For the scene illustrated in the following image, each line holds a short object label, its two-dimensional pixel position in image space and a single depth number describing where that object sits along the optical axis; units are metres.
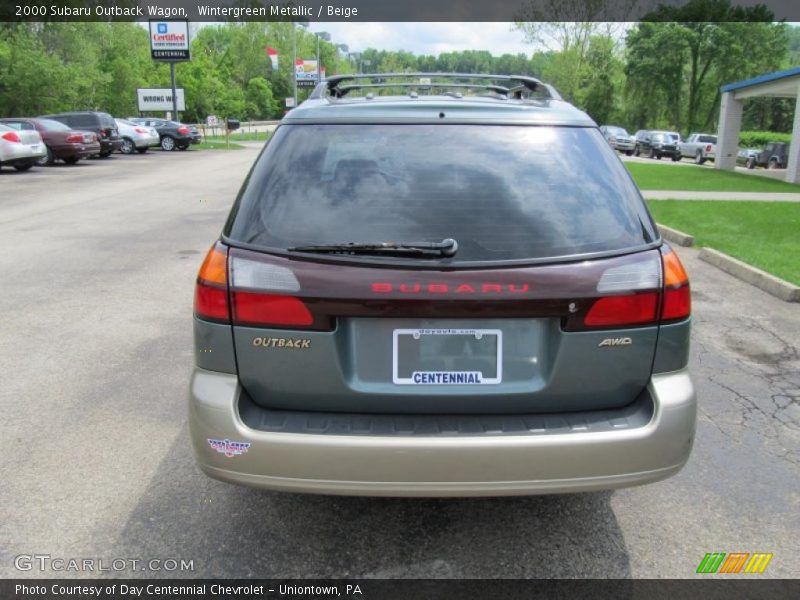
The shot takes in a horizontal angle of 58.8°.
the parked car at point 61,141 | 23.70
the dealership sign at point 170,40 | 43.03
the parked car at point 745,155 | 33.52
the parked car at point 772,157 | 33.19
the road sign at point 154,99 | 47.81
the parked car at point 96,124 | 27.38
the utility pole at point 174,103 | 43.28
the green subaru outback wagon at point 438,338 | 2.45
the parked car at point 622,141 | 44.56
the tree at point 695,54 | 57.88
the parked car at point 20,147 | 20.38
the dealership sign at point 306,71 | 72.29
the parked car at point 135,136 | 32.22
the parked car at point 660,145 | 41.22
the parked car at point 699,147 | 38.72
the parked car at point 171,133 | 35.38
